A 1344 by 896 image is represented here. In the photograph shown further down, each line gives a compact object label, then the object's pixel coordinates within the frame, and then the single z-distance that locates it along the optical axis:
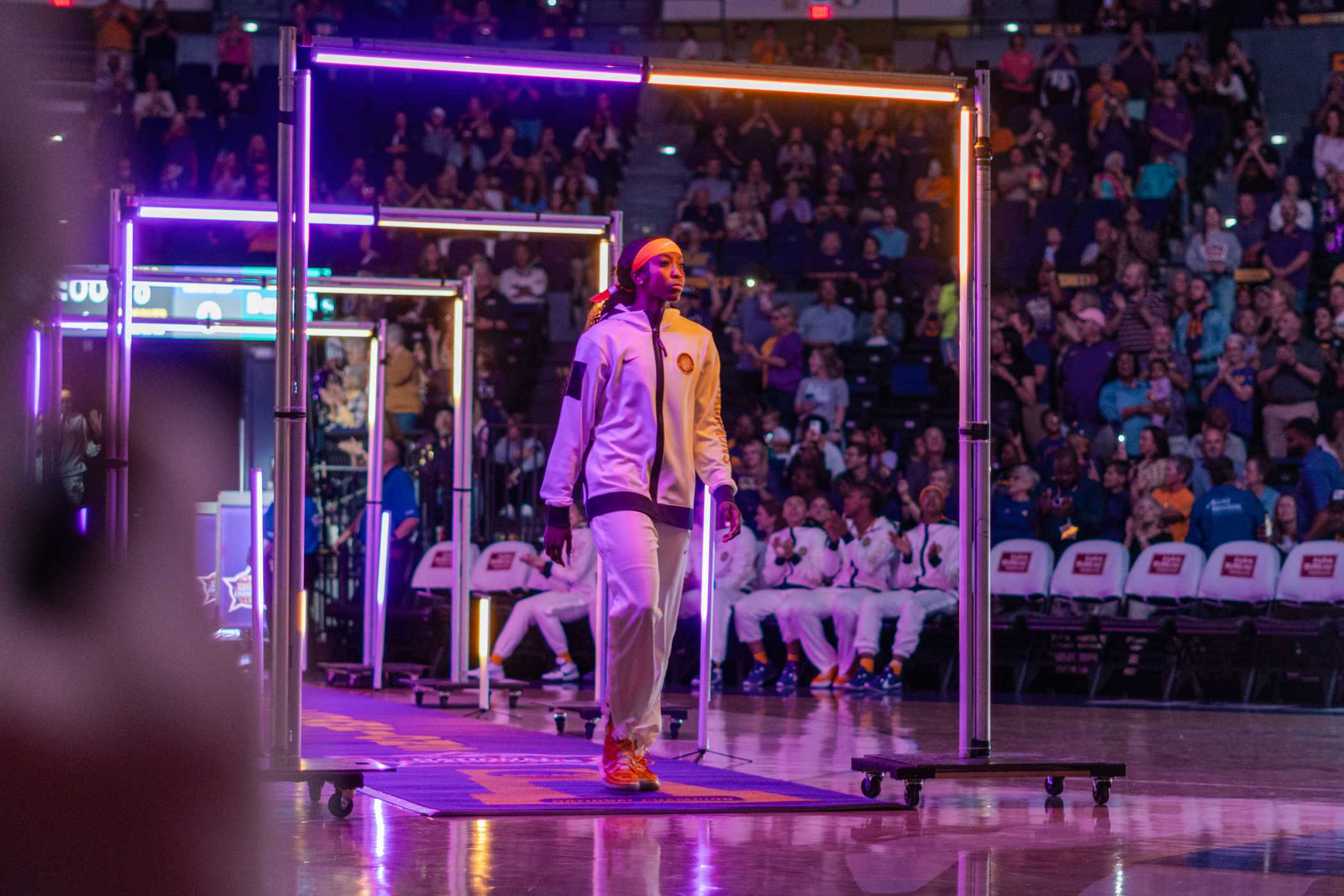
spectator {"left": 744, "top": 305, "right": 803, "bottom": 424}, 16.67
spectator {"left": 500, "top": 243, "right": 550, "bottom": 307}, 18.02
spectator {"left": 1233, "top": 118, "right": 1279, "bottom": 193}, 18.92
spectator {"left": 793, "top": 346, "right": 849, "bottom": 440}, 16.09
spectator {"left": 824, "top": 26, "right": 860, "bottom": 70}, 21.36
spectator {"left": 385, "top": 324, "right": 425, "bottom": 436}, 16.75
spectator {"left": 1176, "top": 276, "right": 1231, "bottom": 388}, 15.93
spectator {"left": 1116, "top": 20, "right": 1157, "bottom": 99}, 20.73
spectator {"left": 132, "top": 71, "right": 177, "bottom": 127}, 20.77
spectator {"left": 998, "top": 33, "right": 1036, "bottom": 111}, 20.88
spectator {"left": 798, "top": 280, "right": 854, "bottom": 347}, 17.28
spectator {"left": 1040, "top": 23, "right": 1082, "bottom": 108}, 20.66
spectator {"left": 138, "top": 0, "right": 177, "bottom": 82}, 21.80
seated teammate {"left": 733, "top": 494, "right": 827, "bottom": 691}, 13.81
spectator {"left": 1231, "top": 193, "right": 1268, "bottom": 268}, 17.58
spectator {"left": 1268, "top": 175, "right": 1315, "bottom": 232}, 17.27
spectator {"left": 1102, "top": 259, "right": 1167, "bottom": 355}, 15.80
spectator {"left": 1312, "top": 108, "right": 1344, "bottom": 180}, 18.41
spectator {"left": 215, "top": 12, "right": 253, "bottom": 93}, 21.27
